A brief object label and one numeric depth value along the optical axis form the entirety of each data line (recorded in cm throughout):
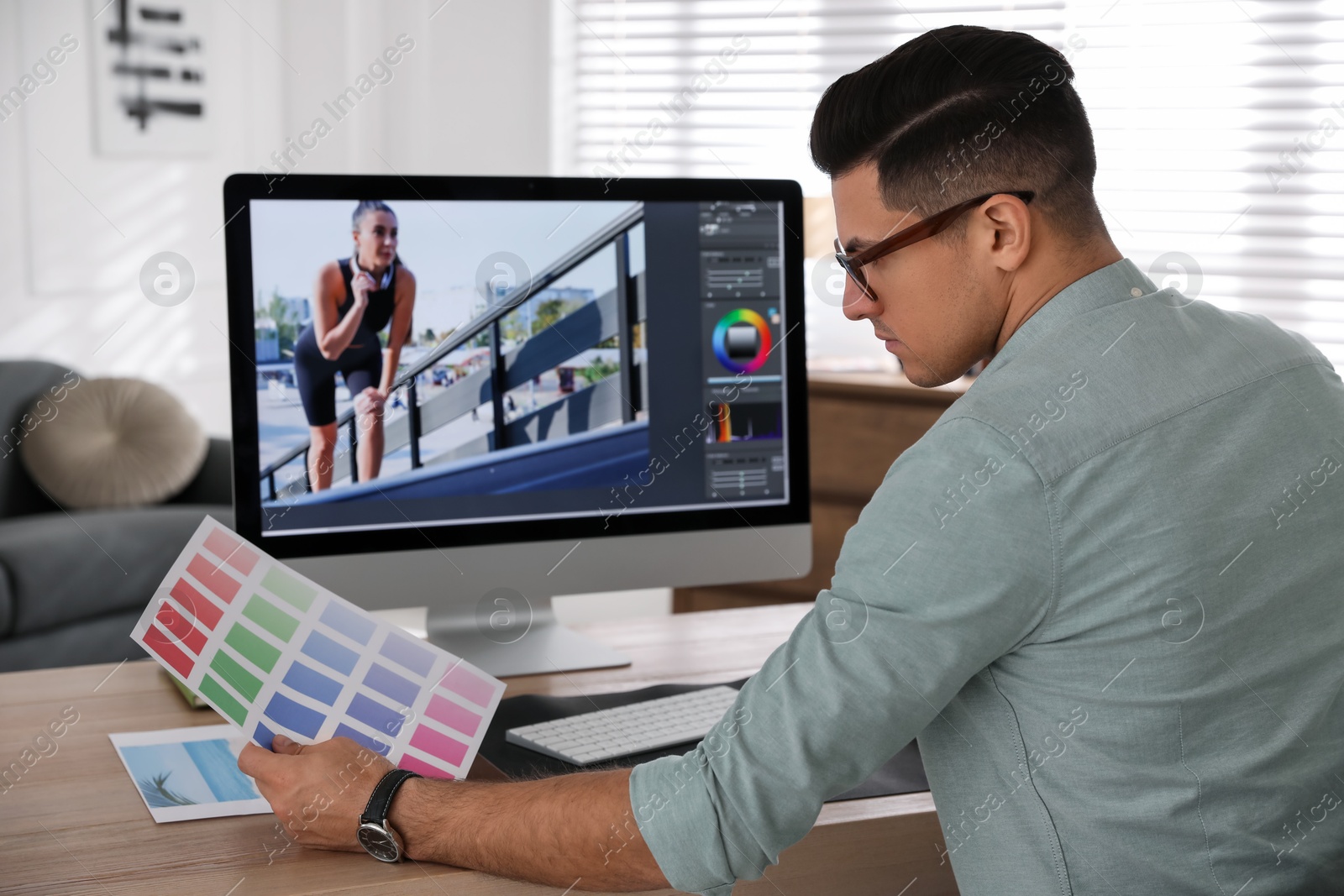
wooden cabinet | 258
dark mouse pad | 115
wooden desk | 94
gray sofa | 281
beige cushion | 310
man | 82
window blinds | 269
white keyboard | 119
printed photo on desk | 106
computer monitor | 138
